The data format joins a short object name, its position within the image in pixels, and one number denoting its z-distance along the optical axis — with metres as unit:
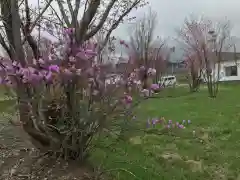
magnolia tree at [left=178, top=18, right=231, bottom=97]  18.33
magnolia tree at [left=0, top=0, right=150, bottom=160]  3.16
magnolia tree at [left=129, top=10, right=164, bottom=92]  20.37
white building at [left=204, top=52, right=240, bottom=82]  38.05
